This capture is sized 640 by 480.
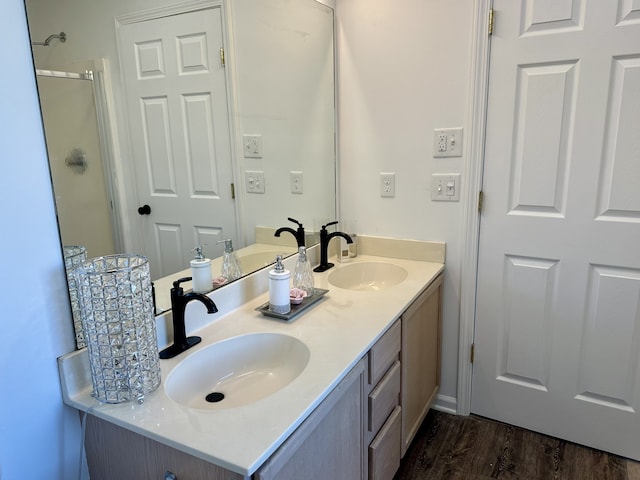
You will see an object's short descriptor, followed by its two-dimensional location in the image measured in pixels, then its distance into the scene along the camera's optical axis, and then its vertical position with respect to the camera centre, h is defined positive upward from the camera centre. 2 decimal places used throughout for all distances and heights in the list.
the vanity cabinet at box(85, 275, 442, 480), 1.02 -0.76
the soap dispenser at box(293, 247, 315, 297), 1.73 -0.47
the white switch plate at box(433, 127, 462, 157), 2.00 +0.03
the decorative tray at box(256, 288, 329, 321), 1.54 -0.55
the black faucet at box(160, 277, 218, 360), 1.28 -0.47
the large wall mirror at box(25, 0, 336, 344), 1.12 +0.11
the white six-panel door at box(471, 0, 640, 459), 1.72 -0.30
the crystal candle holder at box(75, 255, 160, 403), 1.05 -0.41
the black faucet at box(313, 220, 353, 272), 2.16 -0.46
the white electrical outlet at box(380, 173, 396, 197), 2.20 -0.16
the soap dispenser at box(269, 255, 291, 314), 1.53 -0.46
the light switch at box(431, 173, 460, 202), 2.04 -0.17
